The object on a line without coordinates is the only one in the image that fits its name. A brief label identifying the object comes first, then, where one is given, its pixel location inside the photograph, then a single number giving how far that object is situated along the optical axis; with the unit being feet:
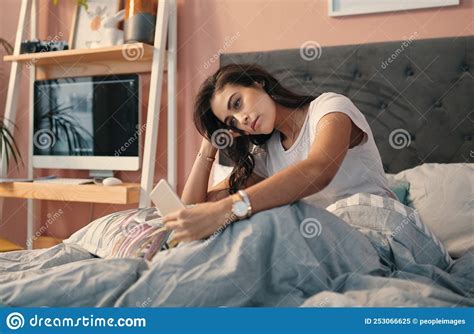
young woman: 2.90
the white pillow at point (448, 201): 4.49
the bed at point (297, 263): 2.44
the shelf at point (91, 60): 7.11
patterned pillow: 3.24
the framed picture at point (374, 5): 6.04
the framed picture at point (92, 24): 7.63
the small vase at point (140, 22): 7.04
